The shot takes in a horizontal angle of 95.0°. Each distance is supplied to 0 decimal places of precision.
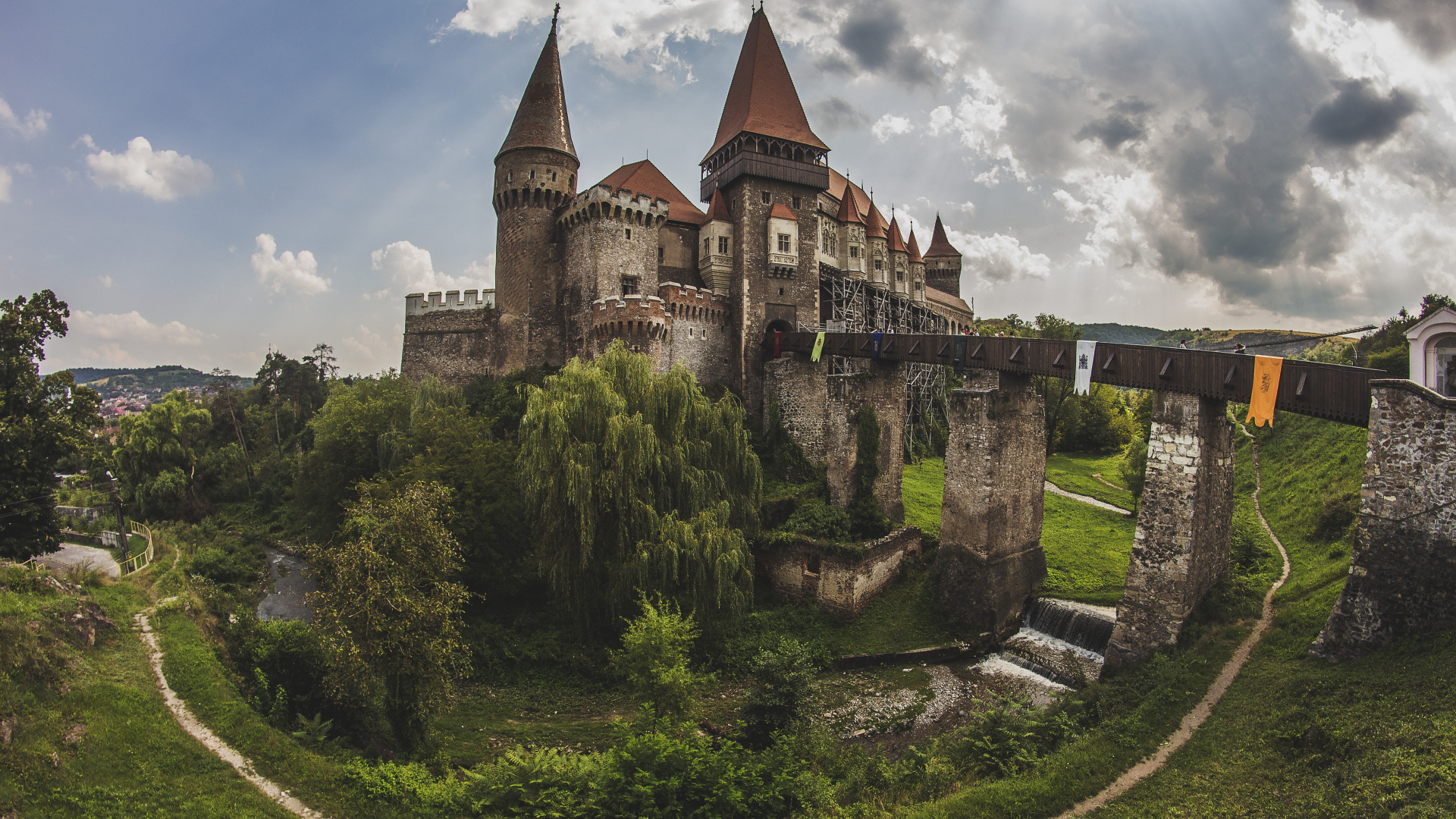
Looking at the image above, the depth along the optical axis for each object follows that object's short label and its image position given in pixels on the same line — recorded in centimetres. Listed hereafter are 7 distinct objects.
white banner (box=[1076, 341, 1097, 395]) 1708
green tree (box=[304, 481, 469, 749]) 1117
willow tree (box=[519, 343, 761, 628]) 1728
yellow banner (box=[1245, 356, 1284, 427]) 1322
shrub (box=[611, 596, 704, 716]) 1292
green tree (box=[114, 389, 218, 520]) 3700
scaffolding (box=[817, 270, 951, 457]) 3425
